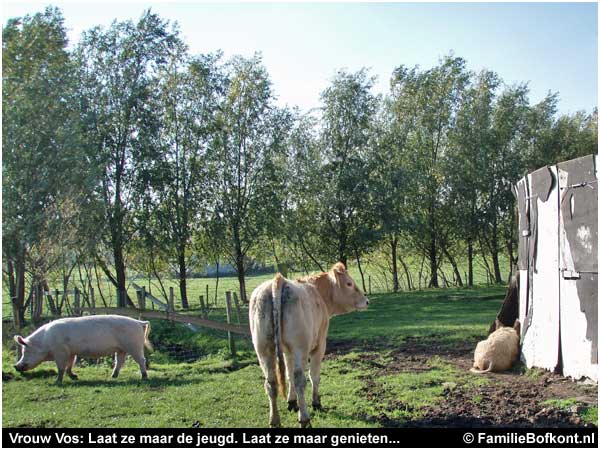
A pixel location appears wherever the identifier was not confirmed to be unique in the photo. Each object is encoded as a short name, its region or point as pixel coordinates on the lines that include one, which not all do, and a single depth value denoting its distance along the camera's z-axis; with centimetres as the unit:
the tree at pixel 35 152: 1866
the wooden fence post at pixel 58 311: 1913
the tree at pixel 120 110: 2600
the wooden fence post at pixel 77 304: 1747
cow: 747
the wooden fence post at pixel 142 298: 1881
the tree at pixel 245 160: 3067
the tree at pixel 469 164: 3538
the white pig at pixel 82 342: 1147
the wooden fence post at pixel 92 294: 2034
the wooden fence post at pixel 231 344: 1410
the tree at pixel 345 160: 3272
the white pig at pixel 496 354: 1066
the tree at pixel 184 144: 2875
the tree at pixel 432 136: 3597
